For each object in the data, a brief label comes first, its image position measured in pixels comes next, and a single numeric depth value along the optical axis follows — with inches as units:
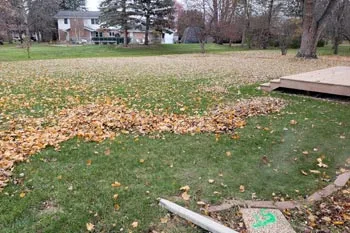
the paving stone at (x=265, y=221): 93.3
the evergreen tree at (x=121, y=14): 1110.4
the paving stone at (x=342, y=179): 121.0
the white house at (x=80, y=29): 1742.1
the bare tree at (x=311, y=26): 632.7
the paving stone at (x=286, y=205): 104.8
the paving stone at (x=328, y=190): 113.3
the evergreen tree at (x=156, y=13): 1120.2
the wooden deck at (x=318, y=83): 247.3
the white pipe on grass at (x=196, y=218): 90.7
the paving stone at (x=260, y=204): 105.3
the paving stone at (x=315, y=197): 109.6
